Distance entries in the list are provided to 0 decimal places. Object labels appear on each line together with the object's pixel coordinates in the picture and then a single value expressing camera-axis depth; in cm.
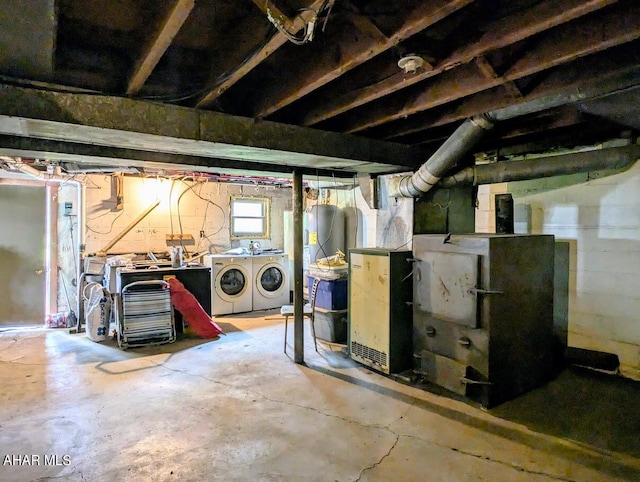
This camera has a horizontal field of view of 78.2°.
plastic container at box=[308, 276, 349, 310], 441
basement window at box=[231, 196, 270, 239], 668
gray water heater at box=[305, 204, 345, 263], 562
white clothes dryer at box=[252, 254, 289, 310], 615
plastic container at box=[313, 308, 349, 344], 446
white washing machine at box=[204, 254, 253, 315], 580
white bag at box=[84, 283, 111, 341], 461
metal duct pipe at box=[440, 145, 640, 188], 312
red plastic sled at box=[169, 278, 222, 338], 475
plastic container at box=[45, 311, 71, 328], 523
